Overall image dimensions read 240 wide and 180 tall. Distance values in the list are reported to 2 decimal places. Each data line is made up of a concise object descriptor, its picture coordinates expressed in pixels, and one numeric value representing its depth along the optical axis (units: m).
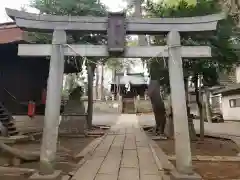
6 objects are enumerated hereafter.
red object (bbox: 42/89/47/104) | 8.71
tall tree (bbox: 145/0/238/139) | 5.69
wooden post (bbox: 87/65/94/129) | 9.88
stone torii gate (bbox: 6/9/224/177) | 3.40
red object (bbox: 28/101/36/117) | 8.11
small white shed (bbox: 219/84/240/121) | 14.06
